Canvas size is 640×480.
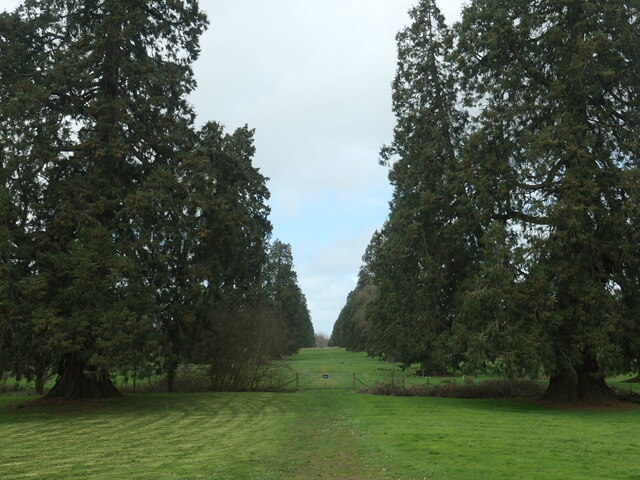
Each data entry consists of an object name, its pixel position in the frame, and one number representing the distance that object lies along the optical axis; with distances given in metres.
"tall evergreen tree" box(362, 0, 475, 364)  26.11
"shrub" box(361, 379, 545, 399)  26.97
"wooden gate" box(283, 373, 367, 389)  32.15
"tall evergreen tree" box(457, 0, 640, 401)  20.80
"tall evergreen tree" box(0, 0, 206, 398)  19.80
